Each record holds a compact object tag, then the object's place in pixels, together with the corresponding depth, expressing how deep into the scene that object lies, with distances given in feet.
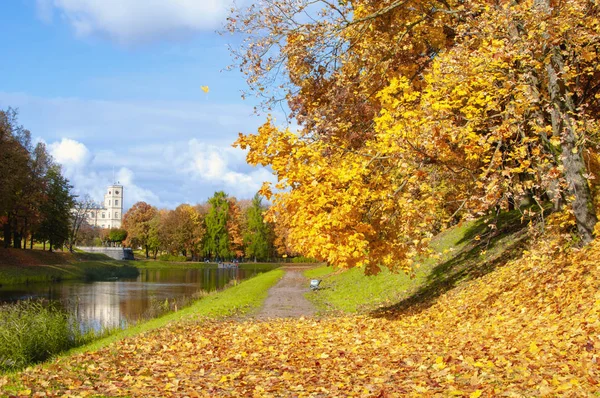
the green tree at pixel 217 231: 273.13
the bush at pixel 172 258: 286.25
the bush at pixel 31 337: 41.83
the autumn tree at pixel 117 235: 326.85
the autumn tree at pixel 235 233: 283.79
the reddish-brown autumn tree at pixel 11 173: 133.28
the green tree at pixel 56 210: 190.60
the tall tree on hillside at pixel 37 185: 168.14
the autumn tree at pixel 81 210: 242.78
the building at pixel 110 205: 647.15
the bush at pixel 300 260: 257.34
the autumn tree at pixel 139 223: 310.24
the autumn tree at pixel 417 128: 30.12
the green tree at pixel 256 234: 260.83
